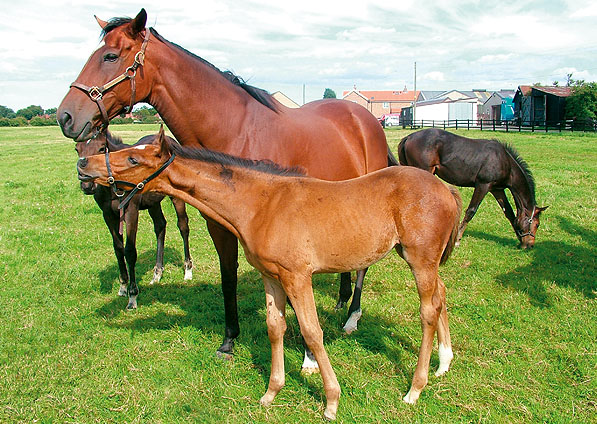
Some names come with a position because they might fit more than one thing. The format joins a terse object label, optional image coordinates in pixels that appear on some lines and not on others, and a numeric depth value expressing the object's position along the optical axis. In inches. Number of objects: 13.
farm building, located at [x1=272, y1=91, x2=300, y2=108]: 2721.5
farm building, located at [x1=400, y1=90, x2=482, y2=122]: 2225.6
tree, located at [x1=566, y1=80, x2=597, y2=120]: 1252.5
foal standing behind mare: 220.4
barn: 1422.2
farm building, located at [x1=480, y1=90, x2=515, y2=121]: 1848.8
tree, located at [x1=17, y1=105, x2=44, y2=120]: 2622.0
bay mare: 132.5
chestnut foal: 123.6
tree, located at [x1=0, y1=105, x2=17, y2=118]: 2730.8
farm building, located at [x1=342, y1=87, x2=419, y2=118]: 3481.8
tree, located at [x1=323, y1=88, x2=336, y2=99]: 4608.8
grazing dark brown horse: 299.6
